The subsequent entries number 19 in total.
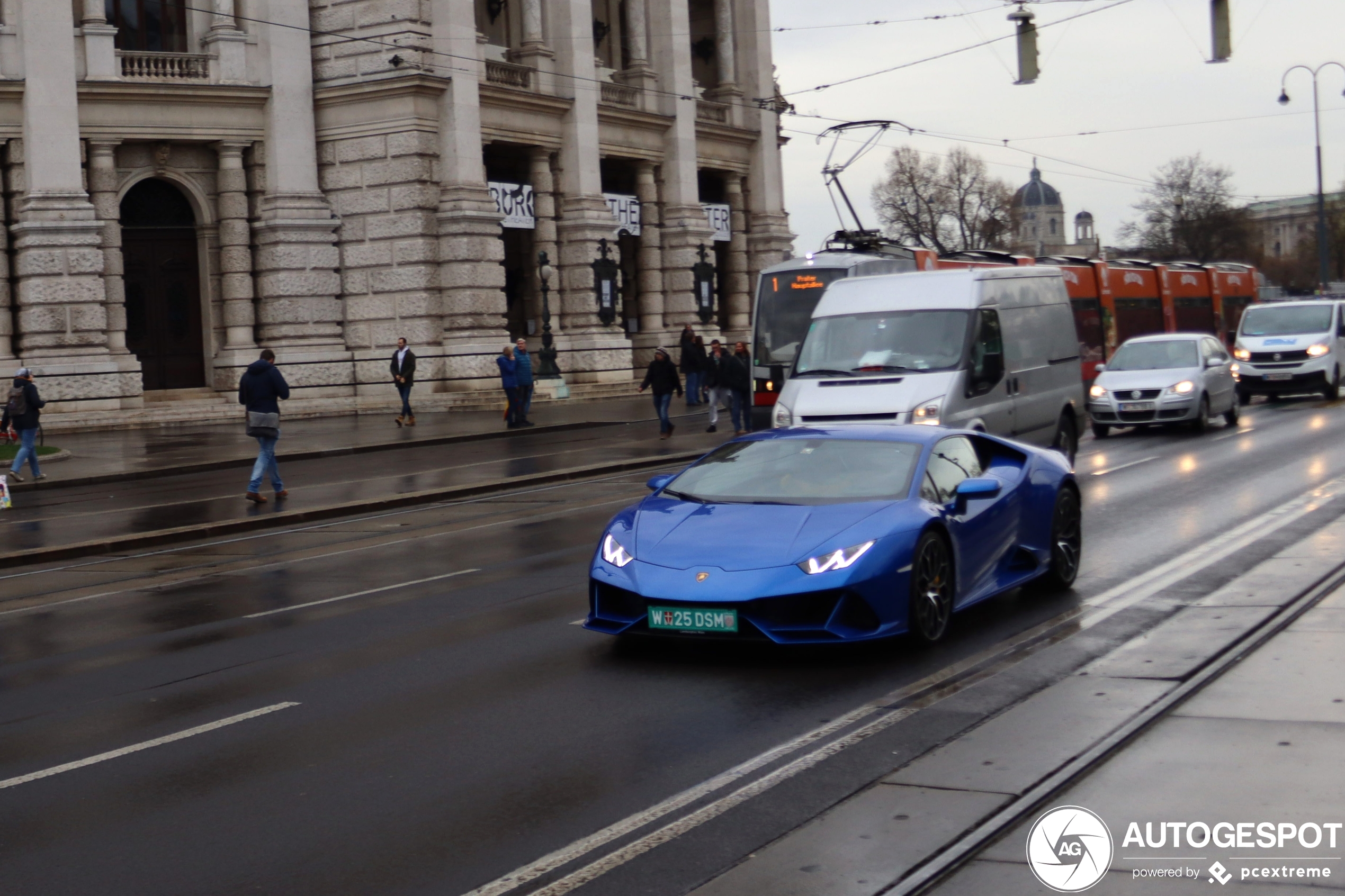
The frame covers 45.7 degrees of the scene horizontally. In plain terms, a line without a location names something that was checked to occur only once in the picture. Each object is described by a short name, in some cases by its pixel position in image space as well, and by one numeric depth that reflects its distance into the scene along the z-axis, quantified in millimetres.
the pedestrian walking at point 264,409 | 19641
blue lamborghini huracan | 8375
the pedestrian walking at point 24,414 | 22812
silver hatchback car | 25234
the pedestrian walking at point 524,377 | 32312
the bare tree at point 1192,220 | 93938
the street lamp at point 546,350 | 41062
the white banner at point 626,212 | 46469
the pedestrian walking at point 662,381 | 29156
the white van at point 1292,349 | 32281
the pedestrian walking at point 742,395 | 28219
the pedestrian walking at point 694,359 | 35281
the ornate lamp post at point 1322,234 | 59628
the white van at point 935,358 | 17234
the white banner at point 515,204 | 42031
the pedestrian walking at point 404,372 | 34250
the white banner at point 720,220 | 51156
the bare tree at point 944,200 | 98500
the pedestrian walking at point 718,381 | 28375
